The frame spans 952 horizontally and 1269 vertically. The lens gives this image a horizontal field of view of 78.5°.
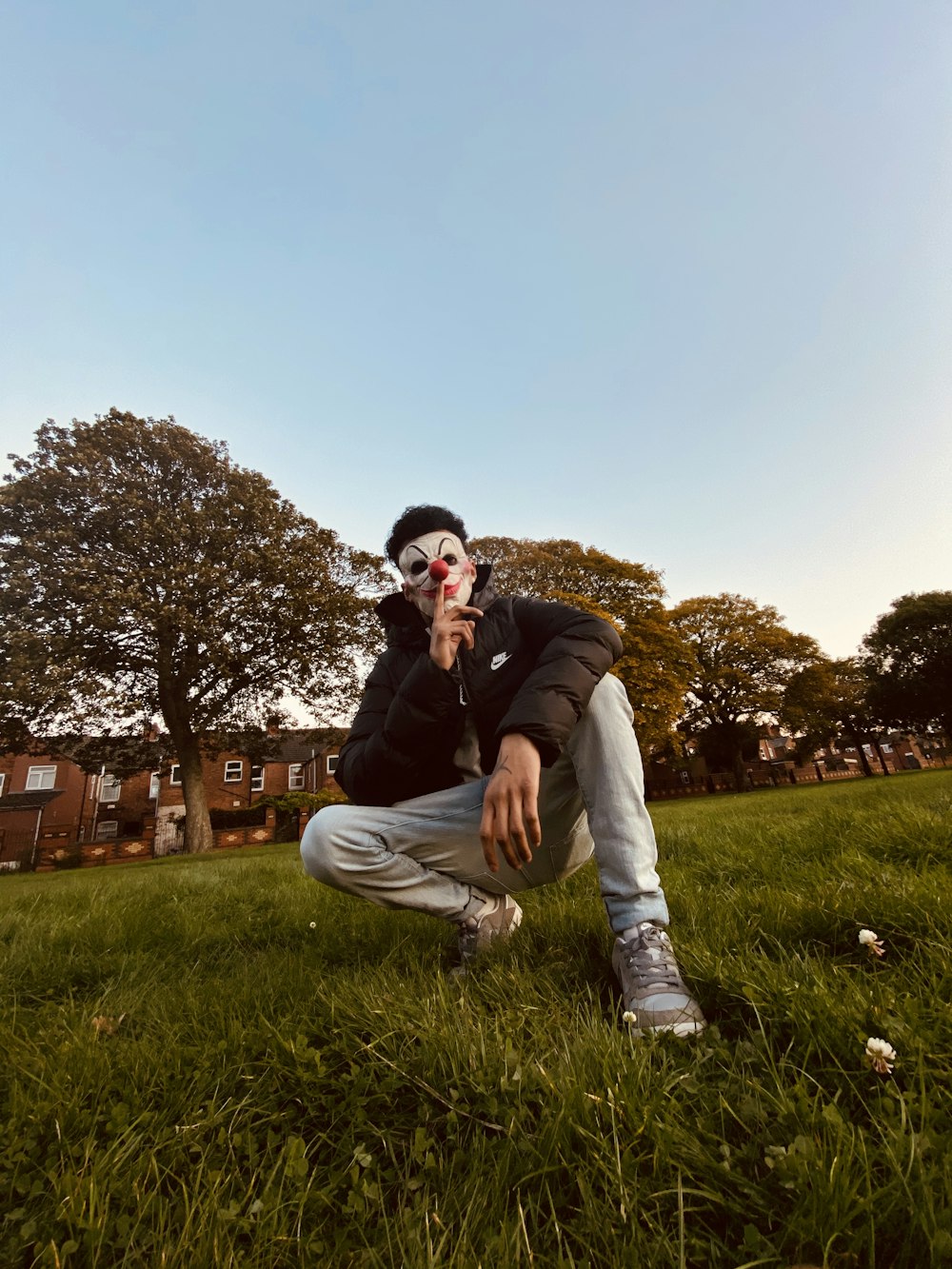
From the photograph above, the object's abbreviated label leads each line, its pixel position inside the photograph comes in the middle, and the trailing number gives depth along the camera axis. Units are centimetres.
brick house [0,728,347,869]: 4388
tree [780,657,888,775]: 4269
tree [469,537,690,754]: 2920
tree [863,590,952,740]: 4047
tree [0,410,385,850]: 1889
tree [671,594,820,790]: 4331
